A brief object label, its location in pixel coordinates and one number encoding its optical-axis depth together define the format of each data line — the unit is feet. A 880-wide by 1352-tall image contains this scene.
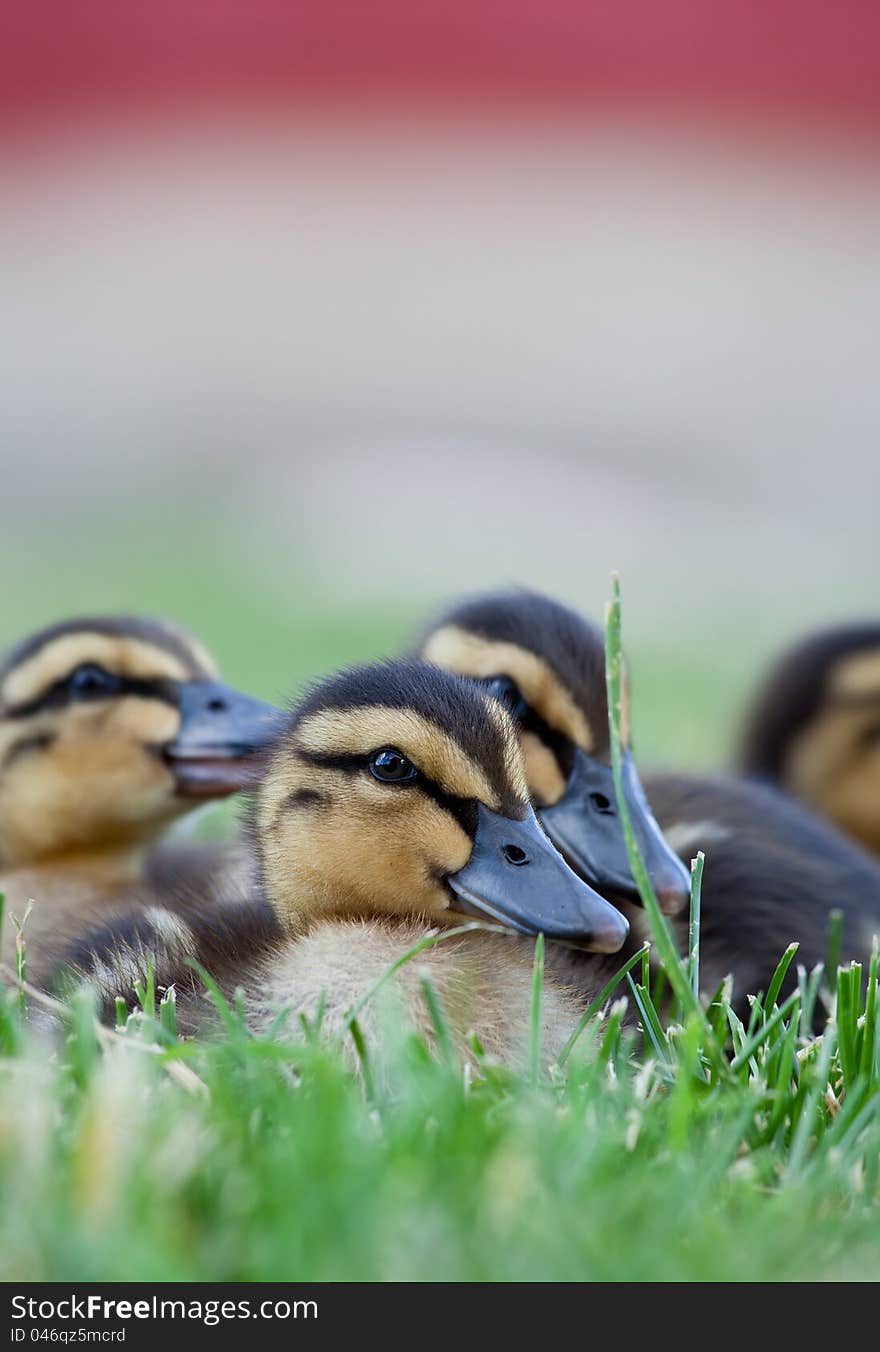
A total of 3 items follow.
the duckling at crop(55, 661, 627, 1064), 6.11
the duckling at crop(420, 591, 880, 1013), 6.29
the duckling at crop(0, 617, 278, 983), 6.54
